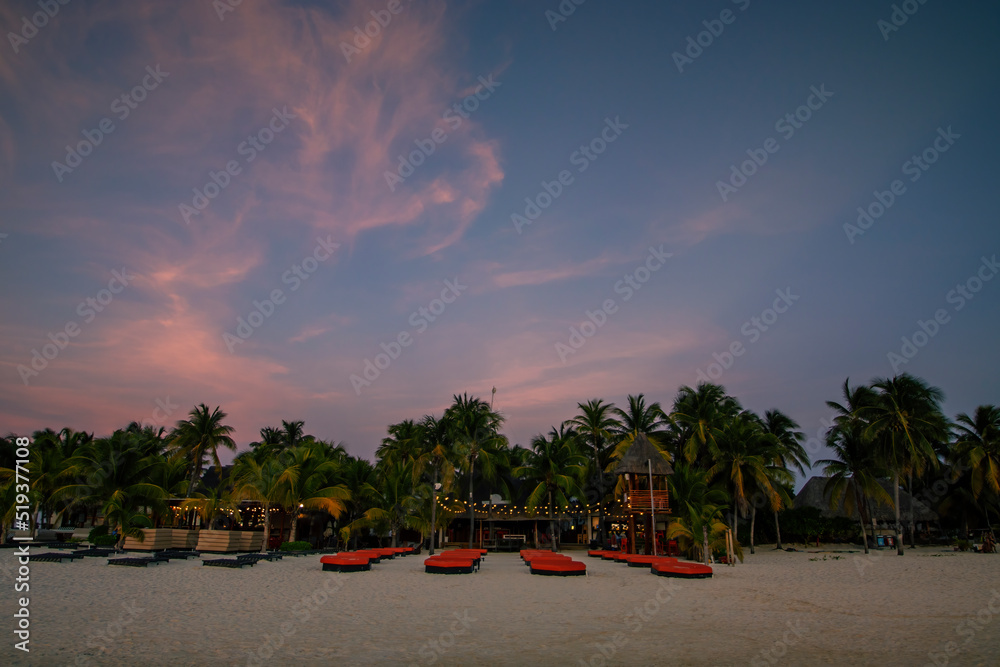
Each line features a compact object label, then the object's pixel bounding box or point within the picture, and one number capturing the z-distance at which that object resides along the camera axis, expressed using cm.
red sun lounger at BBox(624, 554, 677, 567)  2403
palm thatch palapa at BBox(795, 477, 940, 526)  4681
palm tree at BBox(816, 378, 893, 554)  3888
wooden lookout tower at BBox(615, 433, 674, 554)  3112
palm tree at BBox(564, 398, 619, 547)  4425
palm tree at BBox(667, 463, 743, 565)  2661
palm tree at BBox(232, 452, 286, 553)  3144
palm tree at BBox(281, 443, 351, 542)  3186
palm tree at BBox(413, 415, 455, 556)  3732
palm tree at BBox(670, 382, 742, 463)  4119
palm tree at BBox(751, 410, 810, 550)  4516
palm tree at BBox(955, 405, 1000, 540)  3750
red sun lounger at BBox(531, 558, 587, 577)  2022
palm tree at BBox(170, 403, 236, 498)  4569
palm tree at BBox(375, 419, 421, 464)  4006
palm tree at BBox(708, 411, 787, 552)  3853
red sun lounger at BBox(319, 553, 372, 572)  2159
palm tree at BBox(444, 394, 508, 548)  3947
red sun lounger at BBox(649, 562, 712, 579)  1919
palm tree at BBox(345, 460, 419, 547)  3588
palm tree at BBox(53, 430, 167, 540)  3136
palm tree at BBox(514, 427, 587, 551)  4003
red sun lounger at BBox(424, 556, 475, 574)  2125
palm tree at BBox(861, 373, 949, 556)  3481
